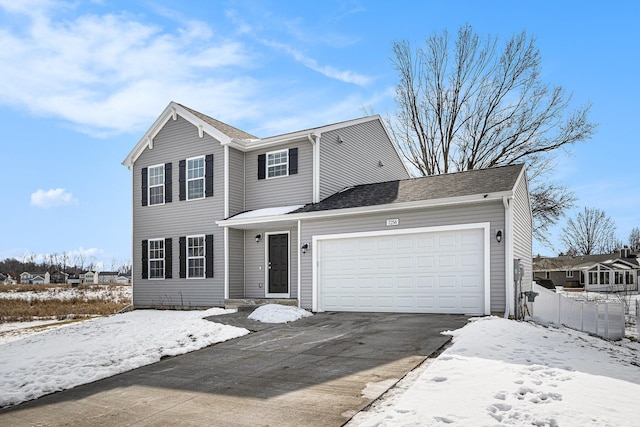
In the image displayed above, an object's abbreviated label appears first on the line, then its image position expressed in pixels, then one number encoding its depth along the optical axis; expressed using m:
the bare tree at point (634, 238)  65.31
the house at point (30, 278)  80.75
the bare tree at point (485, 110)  23.00
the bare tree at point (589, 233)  56.78
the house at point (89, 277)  76.69
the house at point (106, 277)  87.07
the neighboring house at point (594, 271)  42.23
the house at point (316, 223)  11.38
